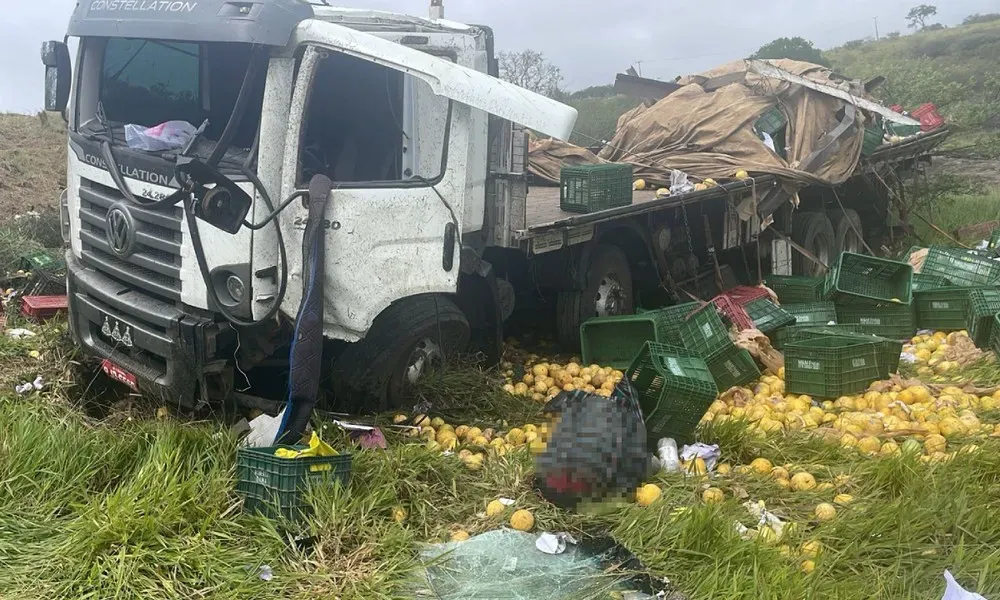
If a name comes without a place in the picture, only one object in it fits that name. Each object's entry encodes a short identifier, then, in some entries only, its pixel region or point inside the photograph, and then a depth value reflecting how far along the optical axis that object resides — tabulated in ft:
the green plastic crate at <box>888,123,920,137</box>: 40.11
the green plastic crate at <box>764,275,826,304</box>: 28.12
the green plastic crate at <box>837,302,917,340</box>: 25.05
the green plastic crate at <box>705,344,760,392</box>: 20.71
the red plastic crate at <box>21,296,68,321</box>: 23.11
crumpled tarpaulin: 29.32
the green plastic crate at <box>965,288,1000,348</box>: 22.75
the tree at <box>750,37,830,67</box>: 91.81
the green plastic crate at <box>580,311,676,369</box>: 21.65
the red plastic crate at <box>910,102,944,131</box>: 42.37
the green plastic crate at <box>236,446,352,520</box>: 13.02
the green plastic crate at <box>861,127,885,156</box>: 33.30
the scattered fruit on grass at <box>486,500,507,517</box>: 13.75
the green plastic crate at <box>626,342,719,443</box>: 16.10
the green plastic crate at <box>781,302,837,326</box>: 25.14
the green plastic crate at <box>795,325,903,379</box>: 20.24
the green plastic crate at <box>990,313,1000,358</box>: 21.74
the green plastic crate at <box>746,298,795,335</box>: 23.85
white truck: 15.19
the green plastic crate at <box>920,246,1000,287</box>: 28.43
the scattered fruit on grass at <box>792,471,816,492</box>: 14.76
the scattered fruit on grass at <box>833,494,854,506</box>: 14.12
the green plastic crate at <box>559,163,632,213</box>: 21.85
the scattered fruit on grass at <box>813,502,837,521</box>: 13.69
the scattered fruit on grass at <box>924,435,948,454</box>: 16.03
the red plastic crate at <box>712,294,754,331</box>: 23.29
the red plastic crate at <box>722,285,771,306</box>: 25.25
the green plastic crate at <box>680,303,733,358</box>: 20.68
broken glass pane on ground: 11.89
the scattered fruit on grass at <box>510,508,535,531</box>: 13.33
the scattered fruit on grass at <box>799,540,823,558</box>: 12.59
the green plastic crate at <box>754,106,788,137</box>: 32.01
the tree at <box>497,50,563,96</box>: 60.29
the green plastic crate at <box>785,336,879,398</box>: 19.72
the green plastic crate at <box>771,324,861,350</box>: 22.11
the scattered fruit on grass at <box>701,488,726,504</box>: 13.84
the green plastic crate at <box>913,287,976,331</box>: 24.49
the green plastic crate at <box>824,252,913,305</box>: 25.93
